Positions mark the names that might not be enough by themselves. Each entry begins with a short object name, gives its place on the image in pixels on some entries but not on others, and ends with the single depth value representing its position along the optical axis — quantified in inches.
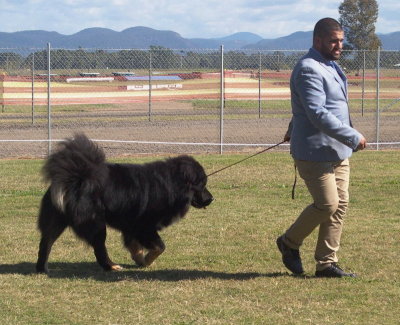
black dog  411.0
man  379.2
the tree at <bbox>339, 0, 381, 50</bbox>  2871.9
